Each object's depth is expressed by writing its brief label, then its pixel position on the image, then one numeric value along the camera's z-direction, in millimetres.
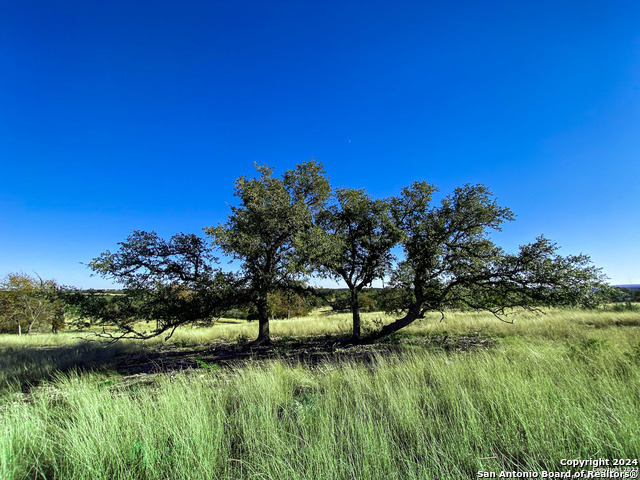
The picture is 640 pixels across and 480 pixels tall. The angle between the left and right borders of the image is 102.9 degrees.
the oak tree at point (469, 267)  9586
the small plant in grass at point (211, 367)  7609
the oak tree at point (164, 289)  11375
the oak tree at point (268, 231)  11258
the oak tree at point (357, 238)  12602
